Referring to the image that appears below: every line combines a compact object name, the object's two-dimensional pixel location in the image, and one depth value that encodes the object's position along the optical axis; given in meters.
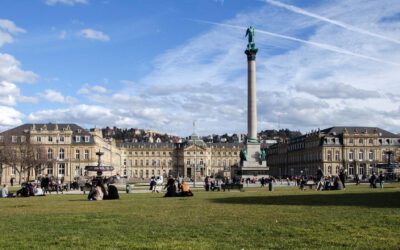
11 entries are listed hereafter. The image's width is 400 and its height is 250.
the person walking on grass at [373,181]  53.59
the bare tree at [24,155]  98.88
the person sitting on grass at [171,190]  37.62
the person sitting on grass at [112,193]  34.47
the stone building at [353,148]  142.25
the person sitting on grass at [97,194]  33.91
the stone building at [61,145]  129.75
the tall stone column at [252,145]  76.62
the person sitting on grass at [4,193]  44.26
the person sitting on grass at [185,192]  37.91
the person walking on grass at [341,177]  50.29
